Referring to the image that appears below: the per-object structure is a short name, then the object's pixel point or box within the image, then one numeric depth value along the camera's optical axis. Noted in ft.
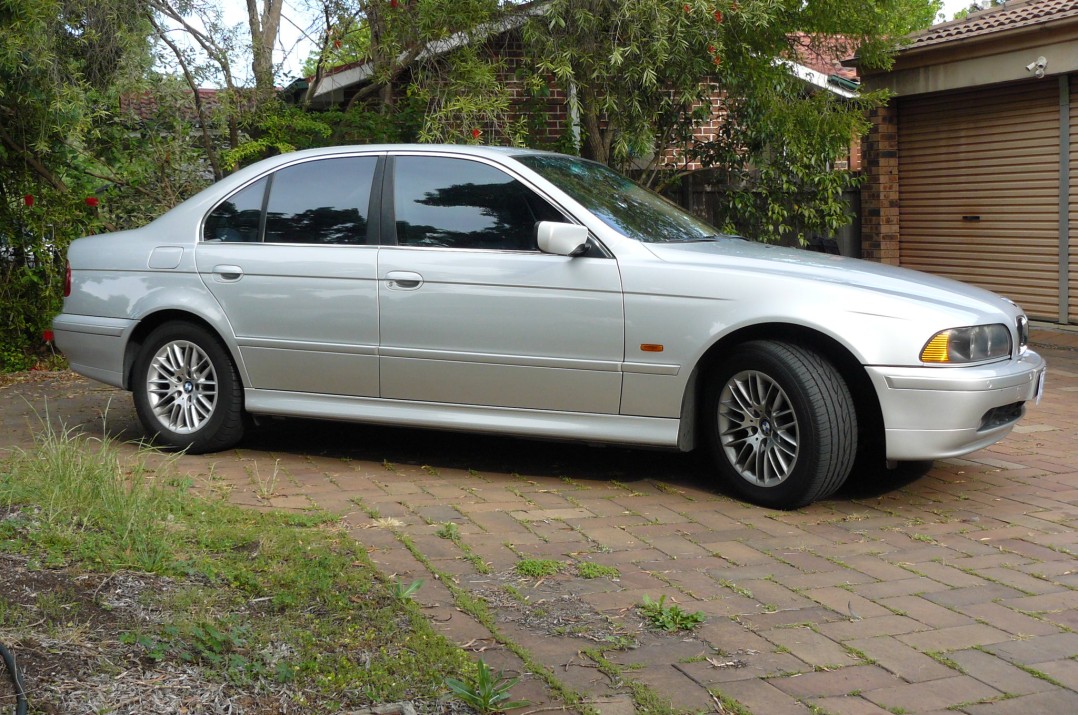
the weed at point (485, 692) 10.85
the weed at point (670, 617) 13.23
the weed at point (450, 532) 16.65
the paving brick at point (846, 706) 11.10
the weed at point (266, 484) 19.14
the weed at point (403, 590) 13.62
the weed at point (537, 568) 15.03
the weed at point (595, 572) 15.02
